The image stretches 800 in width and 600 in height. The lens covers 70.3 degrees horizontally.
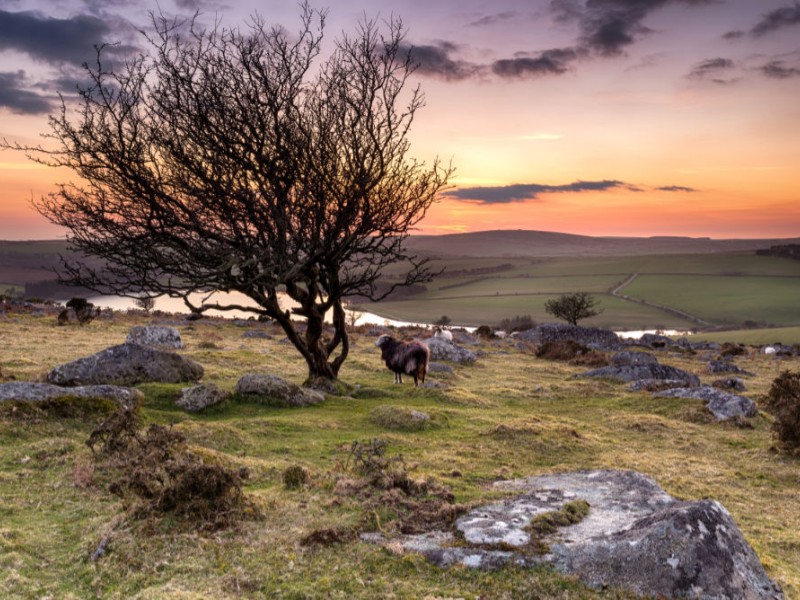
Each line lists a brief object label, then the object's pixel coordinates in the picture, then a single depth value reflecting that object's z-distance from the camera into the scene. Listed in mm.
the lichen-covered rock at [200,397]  15250
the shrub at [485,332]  48281
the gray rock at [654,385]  23281
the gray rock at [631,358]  30755
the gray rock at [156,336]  28203
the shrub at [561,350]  34750
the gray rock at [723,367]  32534
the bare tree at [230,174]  16125
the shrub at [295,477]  9195
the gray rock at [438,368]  26188
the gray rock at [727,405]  18188
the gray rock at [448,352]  30359
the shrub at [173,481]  7516
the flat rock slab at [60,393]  12186
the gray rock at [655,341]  48312
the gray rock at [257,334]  36656
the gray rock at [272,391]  16562
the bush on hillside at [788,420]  14375
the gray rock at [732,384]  25547
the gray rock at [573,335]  45722
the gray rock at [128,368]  16312
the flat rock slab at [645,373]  25938
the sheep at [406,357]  21328
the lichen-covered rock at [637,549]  5836
